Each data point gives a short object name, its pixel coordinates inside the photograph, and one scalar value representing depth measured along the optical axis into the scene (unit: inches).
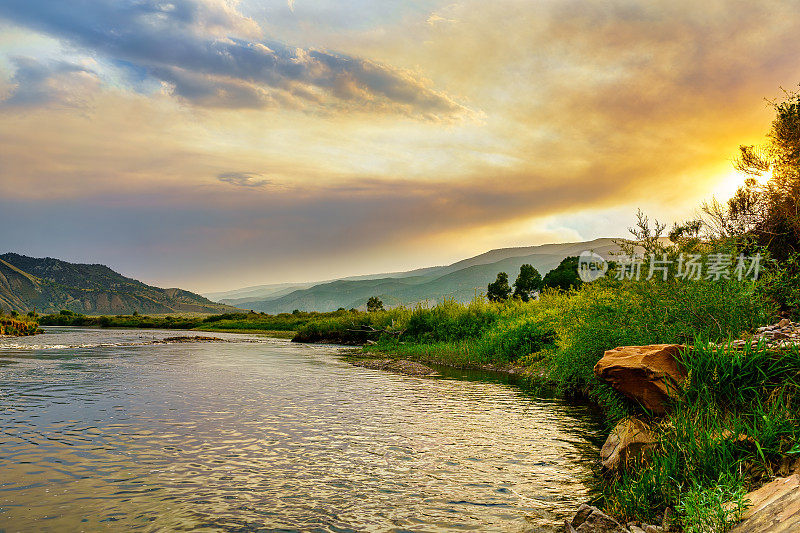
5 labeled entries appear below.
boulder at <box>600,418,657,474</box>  445.1
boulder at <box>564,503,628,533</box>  316.7
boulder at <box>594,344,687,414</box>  458.6
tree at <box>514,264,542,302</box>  4997.5
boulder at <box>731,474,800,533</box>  252.2
